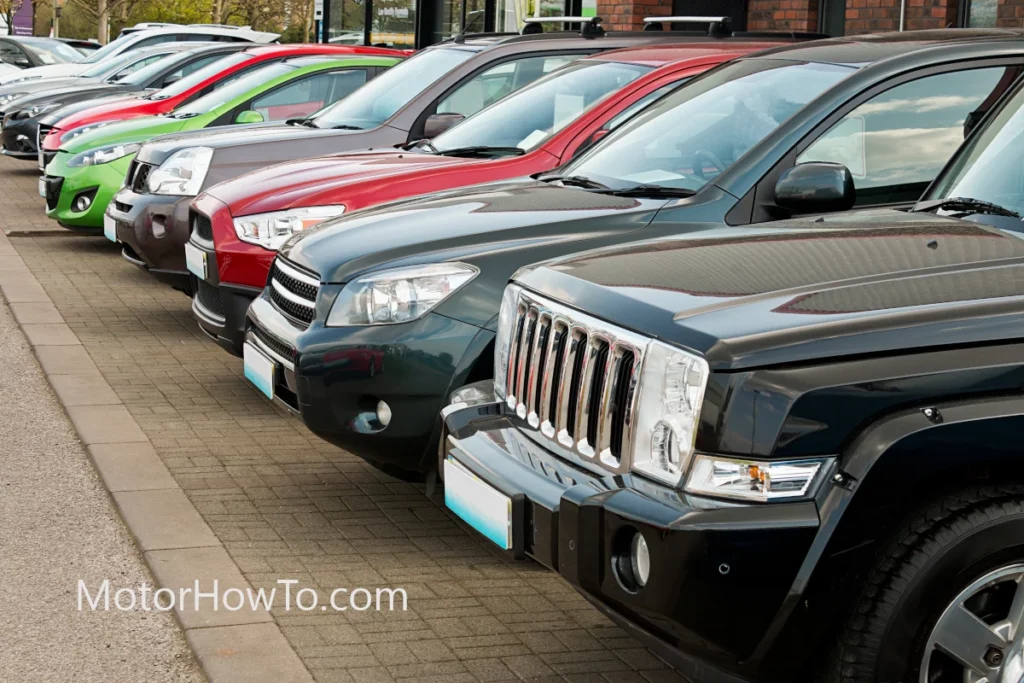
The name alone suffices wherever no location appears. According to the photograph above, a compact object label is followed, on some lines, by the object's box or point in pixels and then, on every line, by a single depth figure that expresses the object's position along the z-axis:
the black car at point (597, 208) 5.05
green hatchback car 12.11
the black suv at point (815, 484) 3.02
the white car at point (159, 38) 23.97
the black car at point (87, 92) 17.84
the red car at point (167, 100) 13.91
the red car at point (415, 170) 7.13
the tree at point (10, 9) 55.55
